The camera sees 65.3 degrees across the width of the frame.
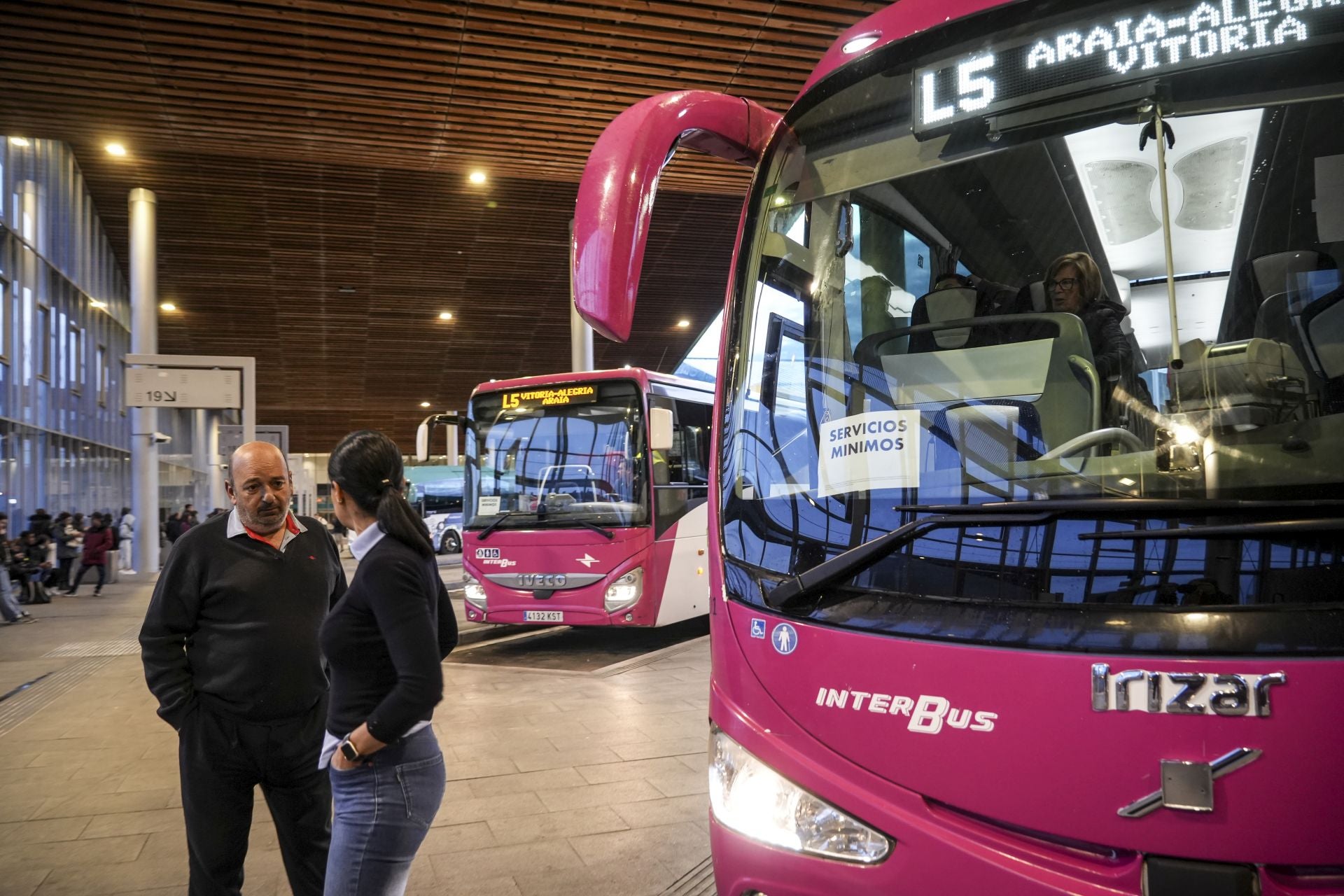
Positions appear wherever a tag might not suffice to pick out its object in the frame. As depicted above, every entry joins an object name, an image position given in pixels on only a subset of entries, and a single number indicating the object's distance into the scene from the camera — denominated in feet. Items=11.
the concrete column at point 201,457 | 119.55
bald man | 10.42
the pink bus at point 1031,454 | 6.18
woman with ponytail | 8.02
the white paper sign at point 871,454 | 7.87
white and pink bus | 33.65
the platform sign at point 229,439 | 36.52
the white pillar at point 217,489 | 71.82
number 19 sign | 39.14
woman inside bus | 7.70
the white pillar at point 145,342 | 64.64
